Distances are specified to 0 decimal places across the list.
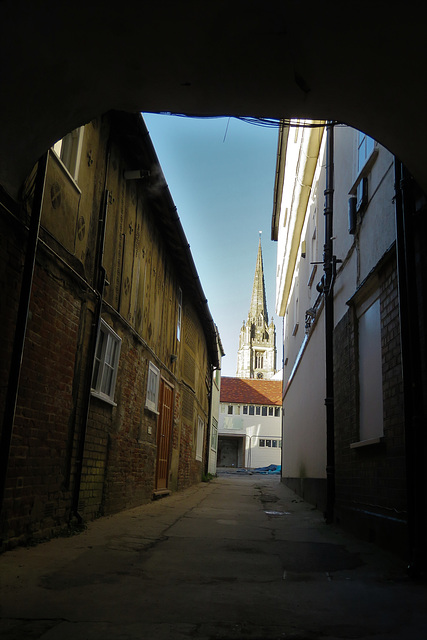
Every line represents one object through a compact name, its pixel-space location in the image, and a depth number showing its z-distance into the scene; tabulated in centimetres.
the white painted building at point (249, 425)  5053
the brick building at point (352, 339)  515
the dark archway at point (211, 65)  320
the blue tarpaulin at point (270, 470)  4247
